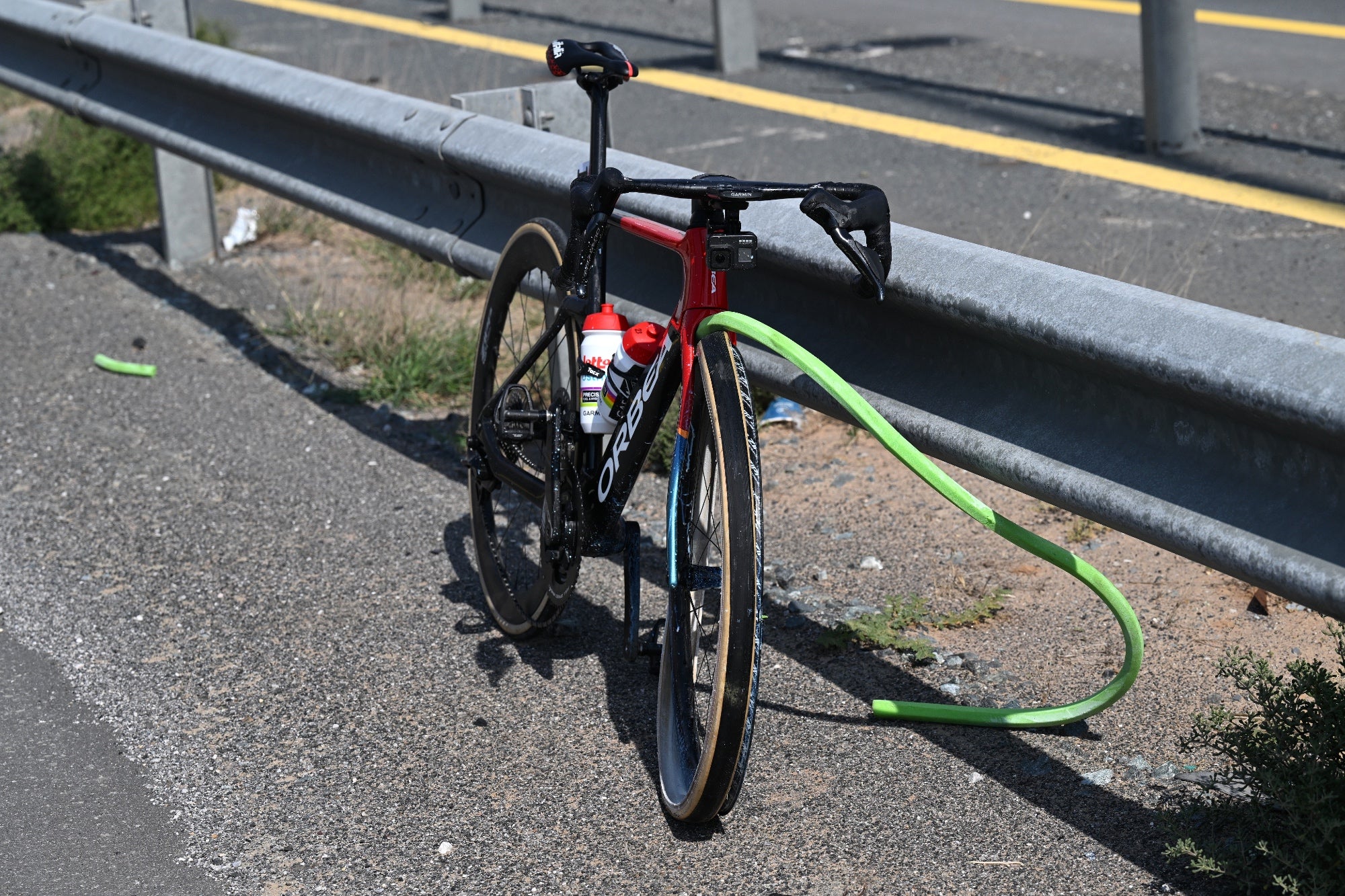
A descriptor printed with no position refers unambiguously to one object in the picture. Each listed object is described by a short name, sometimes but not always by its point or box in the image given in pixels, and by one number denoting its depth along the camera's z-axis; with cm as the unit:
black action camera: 274
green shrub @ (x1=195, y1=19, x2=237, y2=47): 935
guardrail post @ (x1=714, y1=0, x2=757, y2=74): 942
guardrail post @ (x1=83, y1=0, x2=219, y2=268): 656
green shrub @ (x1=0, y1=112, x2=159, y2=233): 726
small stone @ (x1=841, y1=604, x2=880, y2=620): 361
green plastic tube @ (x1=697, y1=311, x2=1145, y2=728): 262
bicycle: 262
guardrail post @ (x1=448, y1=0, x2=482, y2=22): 1198
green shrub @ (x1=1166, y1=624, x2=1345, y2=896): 244
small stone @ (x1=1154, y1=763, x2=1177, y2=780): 289
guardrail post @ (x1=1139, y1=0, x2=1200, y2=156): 682
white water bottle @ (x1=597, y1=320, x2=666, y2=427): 317
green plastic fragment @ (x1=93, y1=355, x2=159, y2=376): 542
